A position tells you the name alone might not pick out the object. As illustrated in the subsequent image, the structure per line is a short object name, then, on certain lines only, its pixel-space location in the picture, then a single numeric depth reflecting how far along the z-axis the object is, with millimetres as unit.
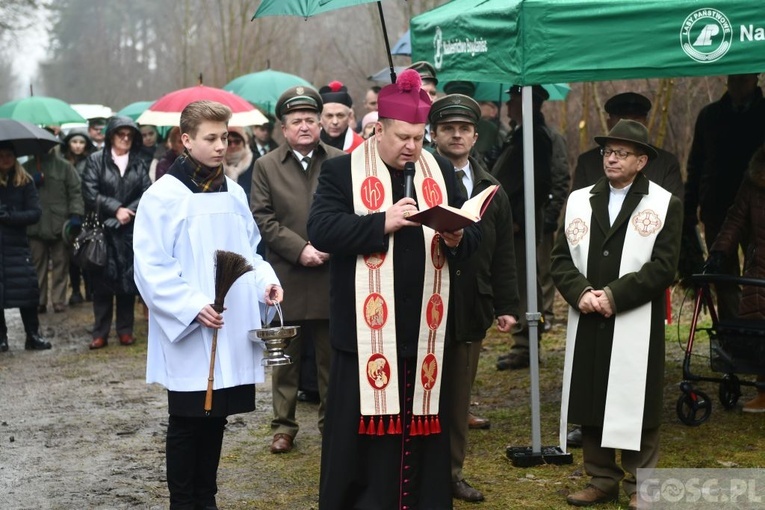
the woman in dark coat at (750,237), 12334
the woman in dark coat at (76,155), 24618
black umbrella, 18242
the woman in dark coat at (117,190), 18067
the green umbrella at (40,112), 26731
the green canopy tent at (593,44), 9883
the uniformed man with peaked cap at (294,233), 11671
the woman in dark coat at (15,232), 18229
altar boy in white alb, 8627
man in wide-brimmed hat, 9596
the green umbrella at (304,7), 9571
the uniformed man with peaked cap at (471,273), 9983
